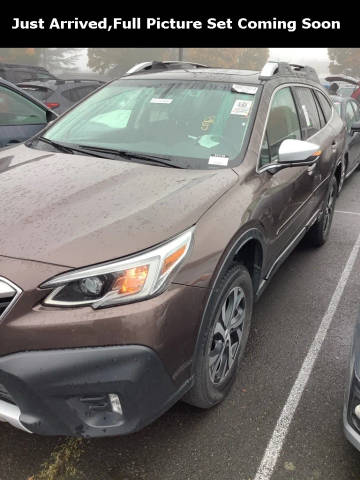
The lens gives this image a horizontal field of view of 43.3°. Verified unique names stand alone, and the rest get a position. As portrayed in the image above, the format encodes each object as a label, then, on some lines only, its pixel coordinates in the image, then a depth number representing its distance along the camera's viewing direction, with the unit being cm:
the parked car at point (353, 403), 186
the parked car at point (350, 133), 652
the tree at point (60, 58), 5465
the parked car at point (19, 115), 435
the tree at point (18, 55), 4175
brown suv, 166
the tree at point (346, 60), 5856
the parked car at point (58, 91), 748
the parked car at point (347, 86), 991
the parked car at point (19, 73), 1286
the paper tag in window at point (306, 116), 364
